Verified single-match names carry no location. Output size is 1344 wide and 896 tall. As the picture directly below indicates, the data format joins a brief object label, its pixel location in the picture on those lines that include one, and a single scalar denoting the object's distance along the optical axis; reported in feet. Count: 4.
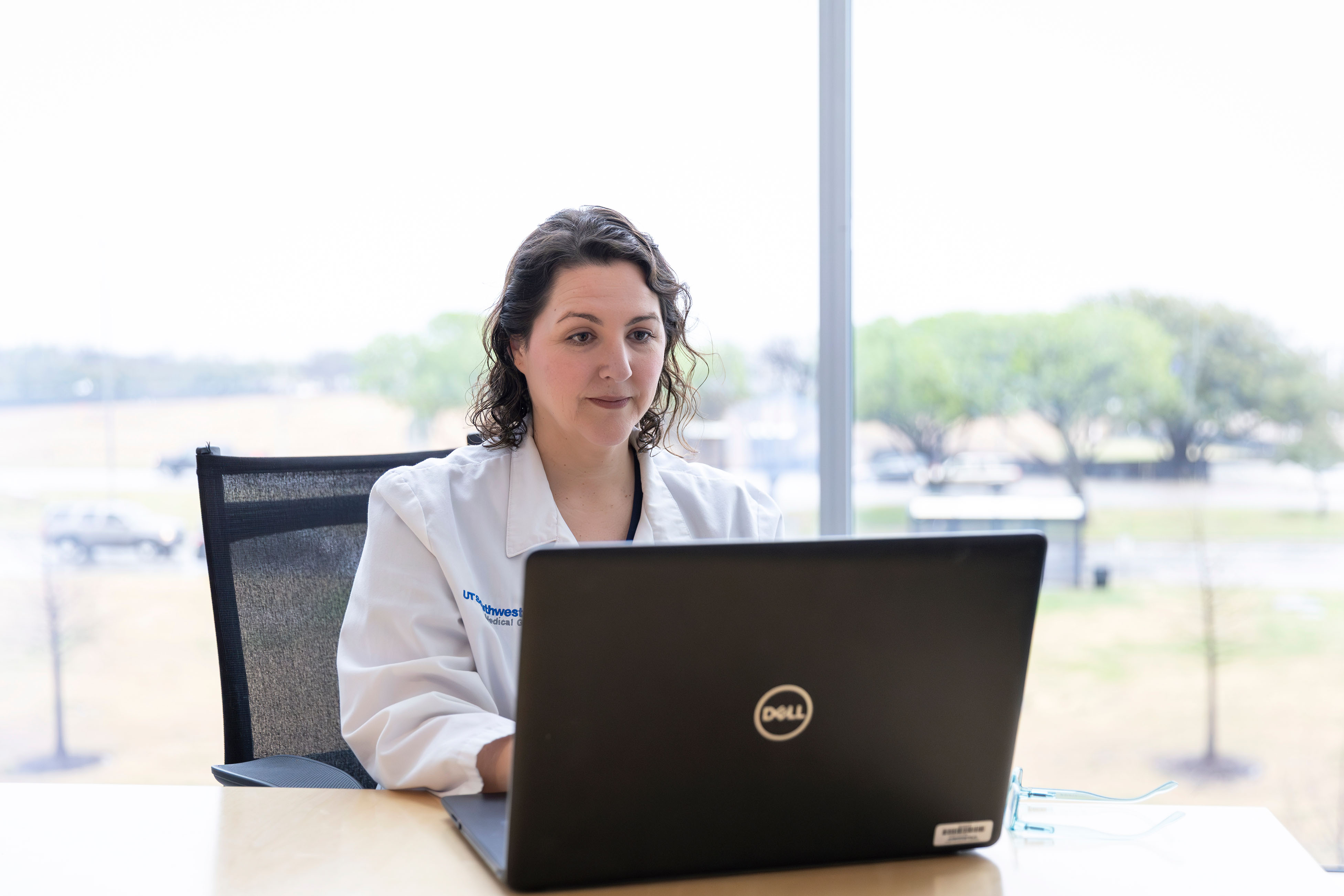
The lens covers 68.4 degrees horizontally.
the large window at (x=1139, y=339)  7.25
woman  3.94
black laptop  2.37
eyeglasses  3.10
